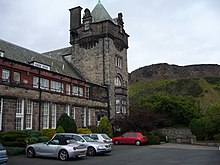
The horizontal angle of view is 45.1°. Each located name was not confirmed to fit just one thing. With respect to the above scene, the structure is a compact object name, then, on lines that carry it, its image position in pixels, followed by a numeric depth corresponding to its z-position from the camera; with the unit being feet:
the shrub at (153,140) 104.74
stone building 81.51
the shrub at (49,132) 80.86
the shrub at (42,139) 70.13
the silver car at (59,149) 51.62
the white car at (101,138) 71.38
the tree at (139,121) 110.32
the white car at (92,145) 59.77
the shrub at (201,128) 123.54
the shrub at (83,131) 94.89
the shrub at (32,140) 65.05
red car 97.14
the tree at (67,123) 86.48
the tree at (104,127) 105.60
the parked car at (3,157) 39.07
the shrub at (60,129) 81.12
